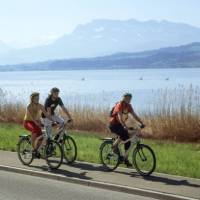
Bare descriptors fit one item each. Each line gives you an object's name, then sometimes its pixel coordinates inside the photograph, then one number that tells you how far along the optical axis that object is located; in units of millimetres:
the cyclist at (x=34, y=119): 12703
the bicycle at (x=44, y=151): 12250
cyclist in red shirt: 11678
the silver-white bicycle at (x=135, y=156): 11211
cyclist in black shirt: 12633
